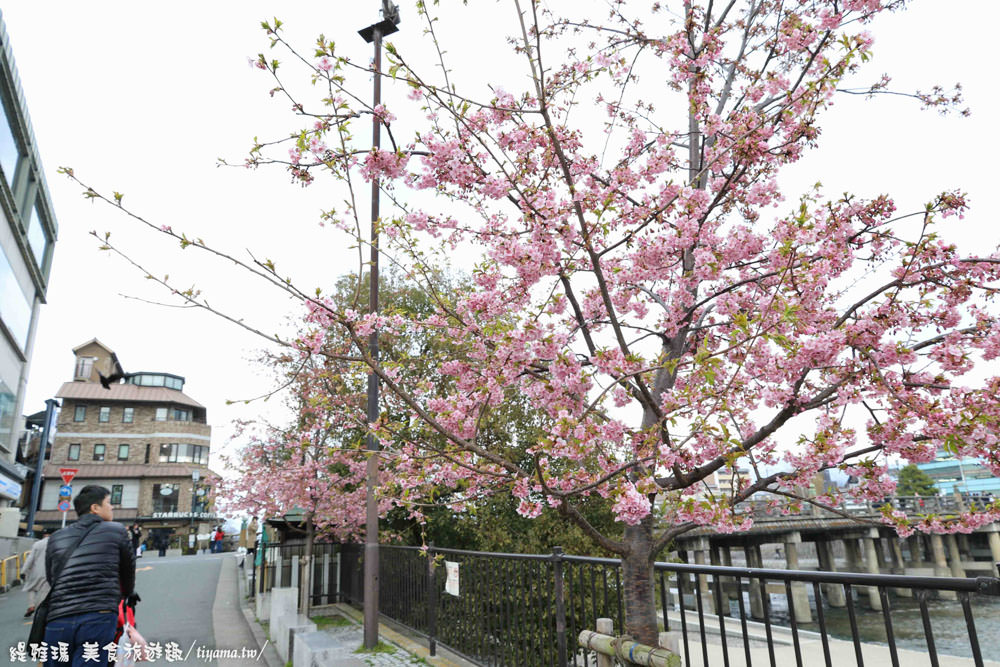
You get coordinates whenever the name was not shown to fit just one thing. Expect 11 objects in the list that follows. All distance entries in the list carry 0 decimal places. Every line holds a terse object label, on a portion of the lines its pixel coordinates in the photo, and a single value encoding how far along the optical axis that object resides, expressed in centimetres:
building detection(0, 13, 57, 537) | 1945
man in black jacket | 438
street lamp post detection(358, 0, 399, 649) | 862
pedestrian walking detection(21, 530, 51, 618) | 915
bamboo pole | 331
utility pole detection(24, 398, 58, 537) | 2530
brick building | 5019
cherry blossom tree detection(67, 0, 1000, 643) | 362
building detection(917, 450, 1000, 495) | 7384
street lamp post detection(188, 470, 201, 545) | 5259
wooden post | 392
